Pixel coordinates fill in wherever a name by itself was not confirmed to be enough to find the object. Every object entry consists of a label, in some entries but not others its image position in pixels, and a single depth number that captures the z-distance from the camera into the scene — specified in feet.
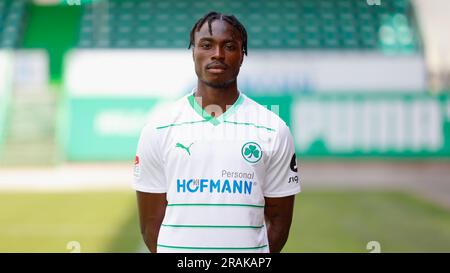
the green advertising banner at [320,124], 62.34
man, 14.09
